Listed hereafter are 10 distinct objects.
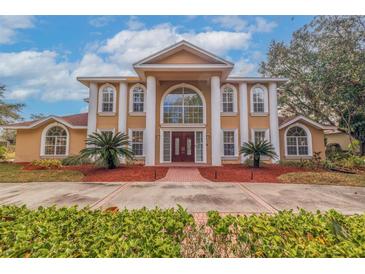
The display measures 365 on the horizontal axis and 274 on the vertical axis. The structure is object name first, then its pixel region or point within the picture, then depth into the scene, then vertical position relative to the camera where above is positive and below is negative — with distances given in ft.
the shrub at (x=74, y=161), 45.27 -2.15
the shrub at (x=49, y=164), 41.04 -2.64
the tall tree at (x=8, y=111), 77.72 +17.60
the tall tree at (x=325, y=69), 56.95 +27.75
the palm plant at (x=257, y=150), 40.29 +0.63
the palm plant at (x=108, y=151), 37.19 +0.28
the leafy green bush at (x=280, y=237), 6.66 -3.43
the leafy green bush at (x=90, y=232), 6.53 -3.35
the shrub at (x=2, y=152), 55.78 -0.05
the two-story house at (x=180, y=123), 48.91 +7.92
